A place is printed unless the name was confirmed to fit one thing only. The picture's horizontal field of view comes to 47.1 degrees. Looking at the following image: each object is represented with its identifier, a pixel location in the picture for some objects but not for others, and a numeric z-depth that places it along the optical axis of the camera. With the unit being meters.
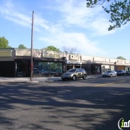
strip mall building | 23.00
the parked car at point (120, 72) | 34.28
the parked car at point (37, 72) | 24.45
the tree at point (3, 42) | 52.55
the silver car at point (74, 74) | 19.91
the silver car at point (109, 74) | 28.63
